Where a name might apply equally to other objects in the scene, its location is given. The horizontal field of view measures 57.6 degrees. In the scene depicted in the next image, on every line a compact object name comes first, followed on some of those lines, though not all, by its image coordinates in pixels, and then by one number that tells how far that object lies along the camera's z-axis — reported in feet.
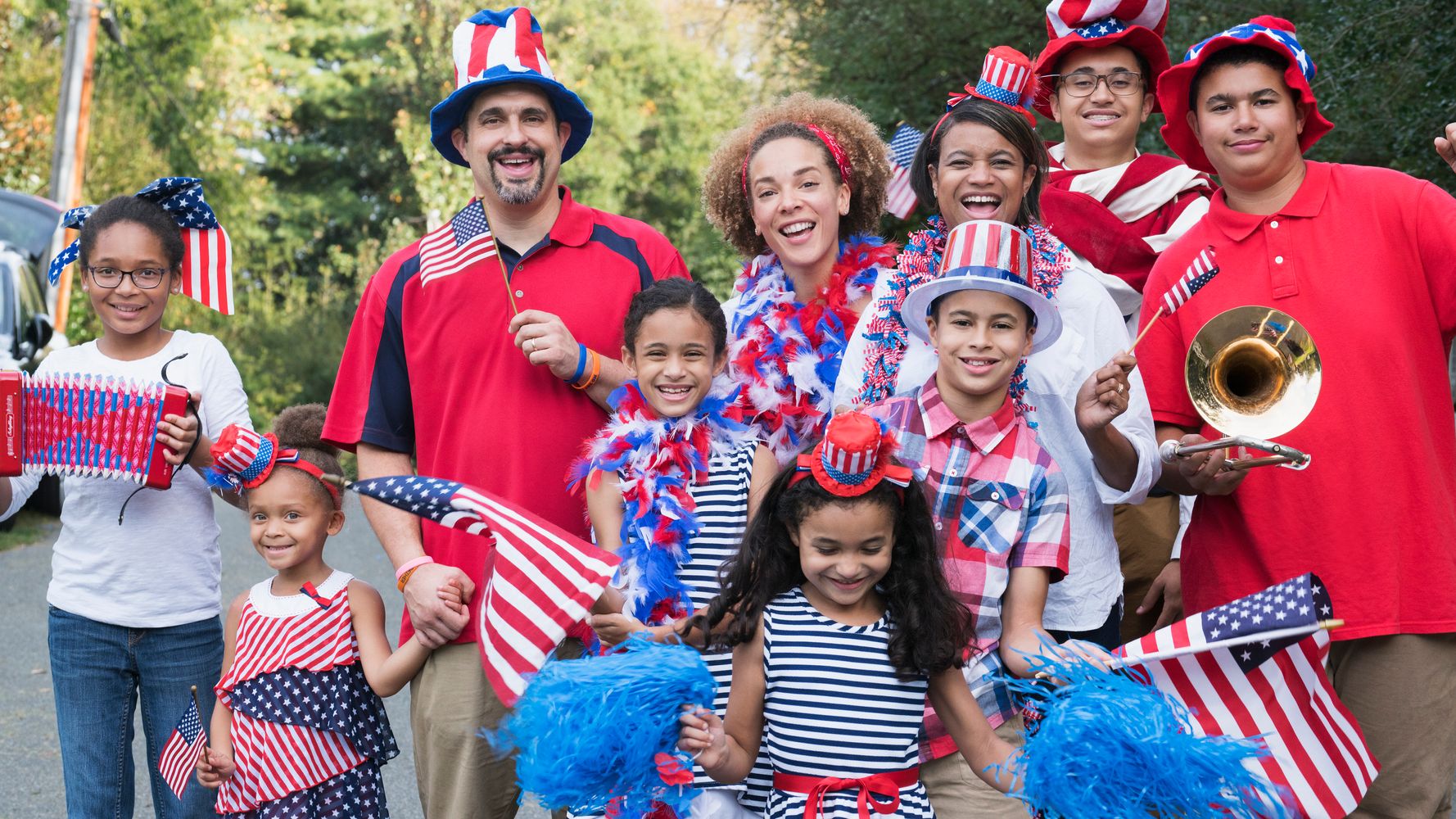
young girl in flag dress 12.53
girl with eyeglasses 13.14
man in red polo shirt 12.05
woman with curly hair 12.20
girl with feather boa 11.18
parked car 37.17
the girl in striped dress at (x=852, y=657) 10.09
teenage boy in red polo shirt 10.62
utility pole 55.57
